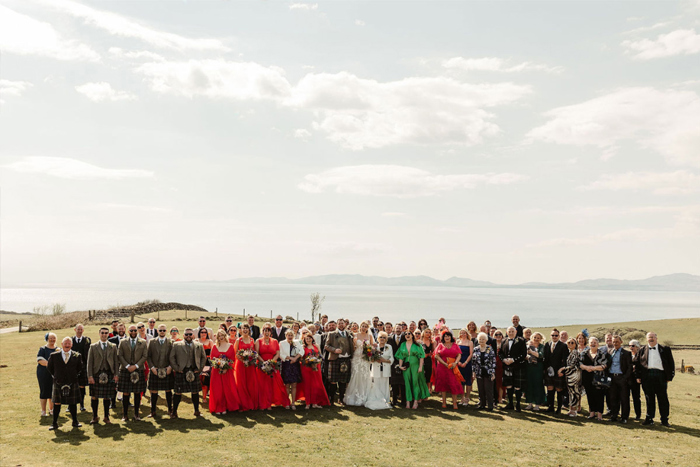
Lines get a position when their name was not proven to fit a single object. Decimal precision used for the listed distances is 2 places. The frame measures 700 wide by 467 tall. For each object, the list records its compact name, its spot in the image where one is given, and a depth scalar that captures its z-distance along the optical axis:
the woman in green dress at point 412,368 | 13.16
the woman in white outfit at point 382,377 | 13.10
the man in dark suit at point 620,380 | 11.87
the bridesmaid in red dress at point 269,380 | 12.52
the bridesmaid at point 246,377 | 12.30
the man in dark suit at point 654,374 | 11.66
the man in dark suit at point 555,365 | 12.59
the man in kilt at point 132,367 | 11.34
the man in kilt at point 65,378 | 10.59
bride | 13.23
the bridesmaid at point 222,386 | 12.04
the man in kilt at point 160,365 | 11.45
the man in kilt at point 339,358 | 13.20
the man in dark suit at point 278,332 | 14.41
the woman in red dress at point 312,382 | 12.83
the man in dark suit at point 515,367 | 12.80
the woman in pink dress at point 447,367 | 12.92
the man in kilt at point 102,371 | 11.15
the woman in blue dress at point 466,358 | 13.16
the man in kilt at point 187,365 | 11.43
